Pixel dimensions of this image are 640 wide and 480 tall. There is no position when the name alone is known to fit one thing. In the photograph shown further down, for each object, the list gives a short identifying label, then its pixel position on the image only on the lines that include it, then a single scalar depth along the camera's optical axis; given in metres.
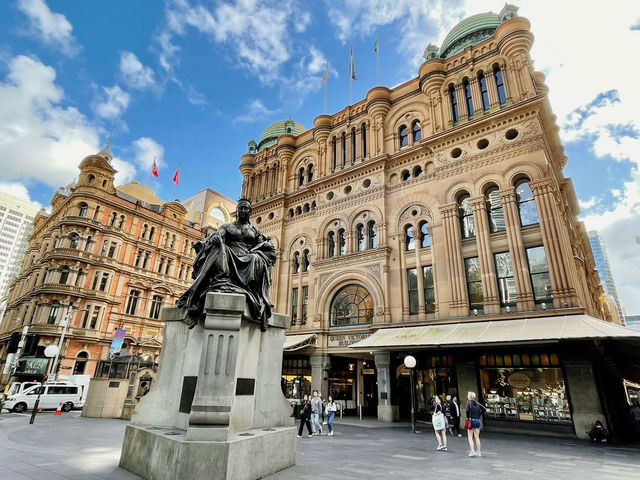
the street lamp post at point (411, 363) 16.20
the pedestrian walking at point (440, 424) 11.63
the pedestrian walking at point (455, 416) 16.08
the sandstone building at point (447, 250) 16.80
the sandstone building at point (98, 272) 35.75
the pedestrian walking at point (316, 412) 15.21
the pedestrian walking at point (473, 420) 10.53
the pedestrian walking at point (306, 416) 14.63
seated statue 6.99
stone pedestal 5.54
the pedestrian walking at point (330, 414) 14.80
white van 21.84
